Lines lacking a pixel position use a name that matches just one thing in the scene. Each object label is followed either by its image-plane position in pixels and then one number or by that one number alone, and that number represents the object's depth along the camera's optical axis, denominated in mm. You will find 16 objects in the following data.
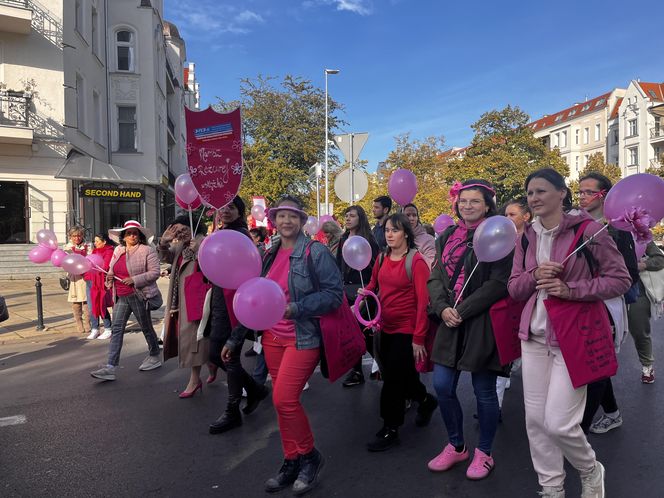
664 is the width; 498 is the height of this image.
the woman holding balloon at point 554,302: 2629
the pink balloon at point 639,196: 2766
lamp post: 25547
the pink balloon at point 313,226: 9531
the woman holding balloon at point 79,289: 8414
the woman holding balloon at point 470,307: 3195
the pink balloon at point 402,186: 6762
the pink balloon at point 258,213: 12078
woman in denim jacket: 3113
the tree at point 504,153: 39188
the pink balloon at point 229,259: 3039
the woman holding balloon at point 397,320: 3789
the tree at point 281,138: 27281
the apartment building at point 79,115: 16328
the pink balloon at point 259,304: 2756
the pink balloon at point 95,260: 6582
